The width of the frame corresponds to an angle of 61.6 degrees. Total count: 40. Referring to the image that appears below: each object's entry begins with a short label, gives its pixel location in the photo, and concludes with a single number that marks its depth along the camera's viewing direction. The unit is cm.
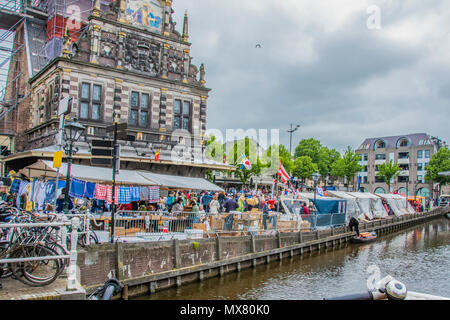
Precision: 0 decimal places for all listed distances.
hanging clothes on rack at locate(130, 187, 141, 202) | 1875
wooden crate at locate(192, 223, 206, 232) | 1800
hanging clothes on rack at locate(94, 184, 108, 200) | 1752
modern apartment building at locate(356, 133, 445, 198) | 9269
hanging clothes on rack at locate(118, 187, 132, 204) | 1834
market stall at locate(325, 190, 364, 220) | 3500
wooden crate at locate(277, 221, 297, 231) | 2366
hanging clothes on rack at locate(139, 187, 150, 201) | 1972
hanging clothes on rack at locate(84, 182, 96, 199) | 1733
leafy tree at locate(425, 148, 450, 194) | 8344
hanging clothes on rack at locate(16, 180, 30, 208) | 1996
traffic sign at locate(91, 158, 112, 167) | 1296
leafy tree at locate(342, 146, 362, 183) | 8388
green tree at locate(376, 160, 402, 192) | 8594
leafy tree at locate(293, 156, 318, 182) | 8031
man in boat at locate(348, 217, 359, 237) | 3192
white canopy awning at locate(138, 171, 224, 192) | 2112
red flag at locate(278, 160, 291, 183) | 2866
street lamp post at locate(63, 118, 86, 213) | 1358
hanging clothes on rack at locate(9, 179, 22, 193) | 2267
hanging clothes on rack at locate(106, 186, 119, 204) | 1798
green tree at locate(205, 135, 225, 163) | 5709
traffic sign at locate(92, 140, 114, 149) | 1302
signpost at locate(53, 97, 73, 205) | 1367
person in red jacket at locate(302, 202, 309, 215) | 2758
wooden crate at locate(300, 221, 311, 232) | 2584
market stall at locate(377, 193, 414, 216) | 4858
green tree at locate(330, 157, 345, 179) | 8469
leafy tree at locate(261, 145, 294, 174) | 6700
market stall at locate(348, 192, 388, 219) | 3879
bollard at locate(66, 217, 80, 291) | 740
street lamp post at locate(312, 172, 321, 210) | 2841
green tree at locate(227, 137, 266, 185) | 6191
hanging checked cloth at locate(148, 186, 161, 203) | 1997
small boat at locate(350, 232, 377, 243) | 3083
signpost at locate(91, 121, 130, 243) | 1298
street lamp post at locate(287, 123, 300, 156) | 5826
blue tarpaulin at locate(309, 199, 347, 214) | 3134
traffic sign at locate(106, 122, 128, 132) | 1314
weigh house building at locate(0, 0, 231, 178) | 2795
